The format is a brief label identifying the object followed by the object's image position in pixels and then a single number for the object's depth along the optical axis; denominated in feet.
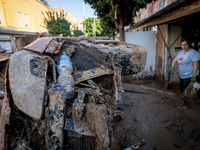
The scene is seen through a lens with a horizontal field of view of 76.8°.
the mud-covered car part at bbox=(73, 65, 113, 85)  4.95
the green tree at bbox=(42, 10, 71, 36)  33.94
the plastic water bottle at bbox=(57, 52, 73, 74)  4.82
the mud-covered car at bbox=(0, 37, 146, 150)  3.62
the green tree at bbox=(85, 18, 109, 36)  79.74
